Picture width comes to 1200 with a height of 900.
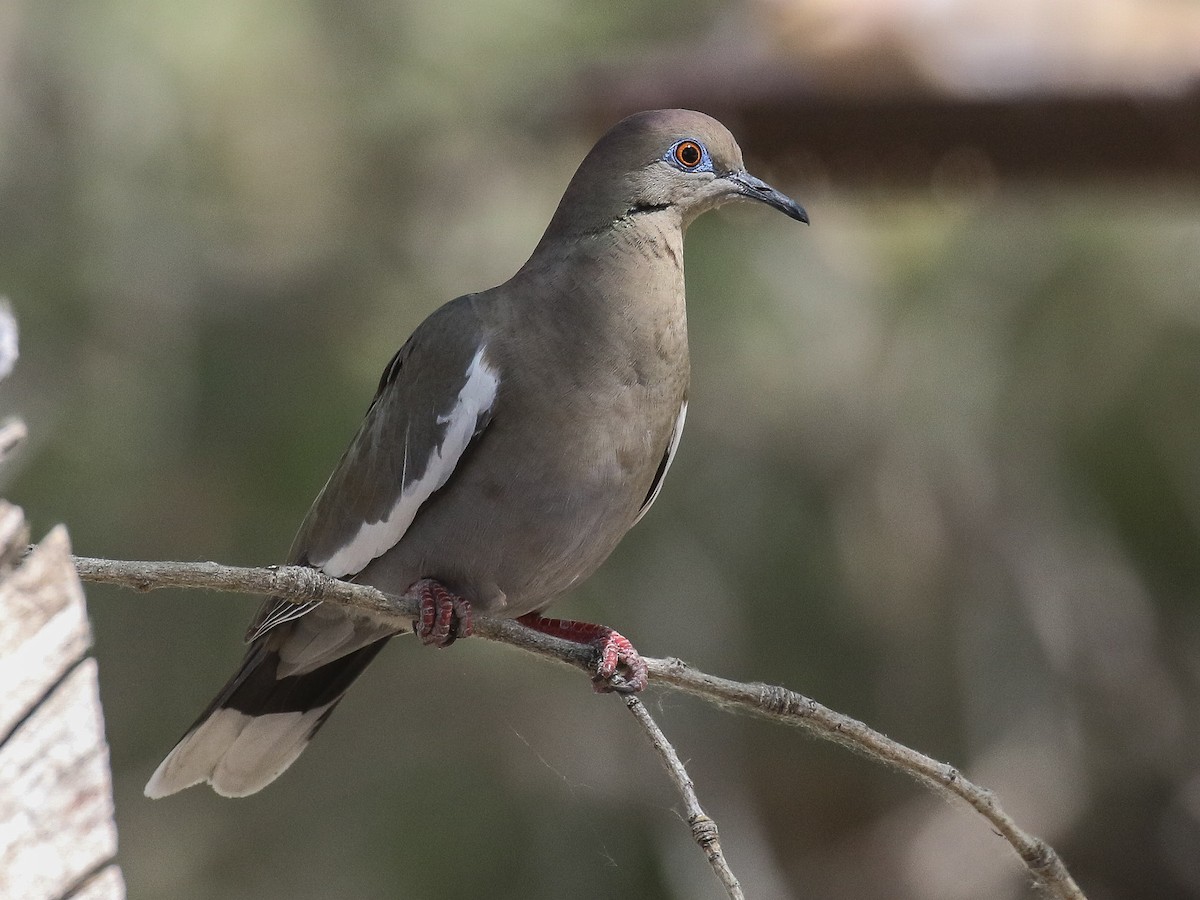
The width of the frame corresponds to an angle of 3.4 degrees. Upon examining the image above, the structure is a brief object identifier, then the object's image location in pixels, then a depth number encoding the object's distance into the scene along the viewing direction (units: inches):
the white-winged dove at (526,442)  206.6
